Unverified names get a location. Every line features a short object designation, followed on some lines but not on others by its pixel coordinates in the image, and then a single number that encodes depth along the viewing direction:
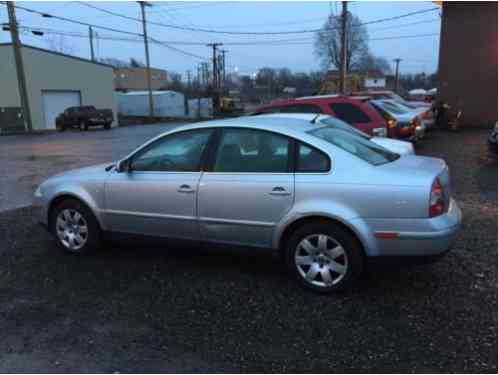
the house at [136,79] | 95.94
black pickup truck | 31.41
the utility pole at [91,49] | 55.68
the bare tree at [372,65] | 70.67
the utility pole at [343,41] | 25.73
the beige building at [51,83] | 32.75
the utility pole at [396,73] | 76.61
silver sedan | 3.59
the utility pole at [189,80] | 88.71
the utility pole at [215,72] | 58.56
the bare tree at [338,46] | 59.53
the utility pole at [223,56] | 62.61
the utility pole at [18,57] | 26.61
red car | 9.27
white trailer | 55.00
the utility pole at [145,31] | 40.41
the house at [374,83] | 66.09
